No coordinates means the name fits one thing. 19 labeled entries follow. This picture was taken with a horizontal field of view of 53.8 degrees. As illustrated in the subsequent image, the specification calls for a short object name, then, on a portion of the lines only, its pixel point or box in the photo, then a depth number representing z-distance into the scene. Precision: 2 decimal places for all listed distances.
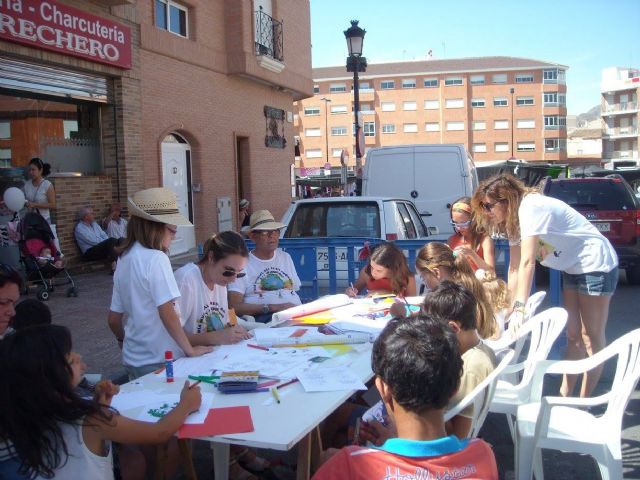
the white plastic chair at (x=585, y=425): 3.12
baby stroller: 8.81
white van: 11.59
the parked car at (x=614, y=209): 10.27
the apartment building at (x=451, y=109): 67.94
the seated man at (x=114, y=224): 11.40
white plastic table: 2.46
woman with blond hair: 4.39
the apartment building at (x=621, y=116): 79.75
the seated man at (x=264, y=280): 5.27
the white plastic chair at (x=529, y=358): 3.76
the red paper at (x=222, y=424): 2.53
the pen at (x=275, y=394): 2.86
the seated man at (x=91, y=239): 10.86
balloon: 9.13
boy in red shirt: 1.91
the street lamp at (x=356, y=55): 13.95
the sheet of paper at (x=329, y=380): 3.00
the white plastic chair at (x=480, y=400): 2.85
